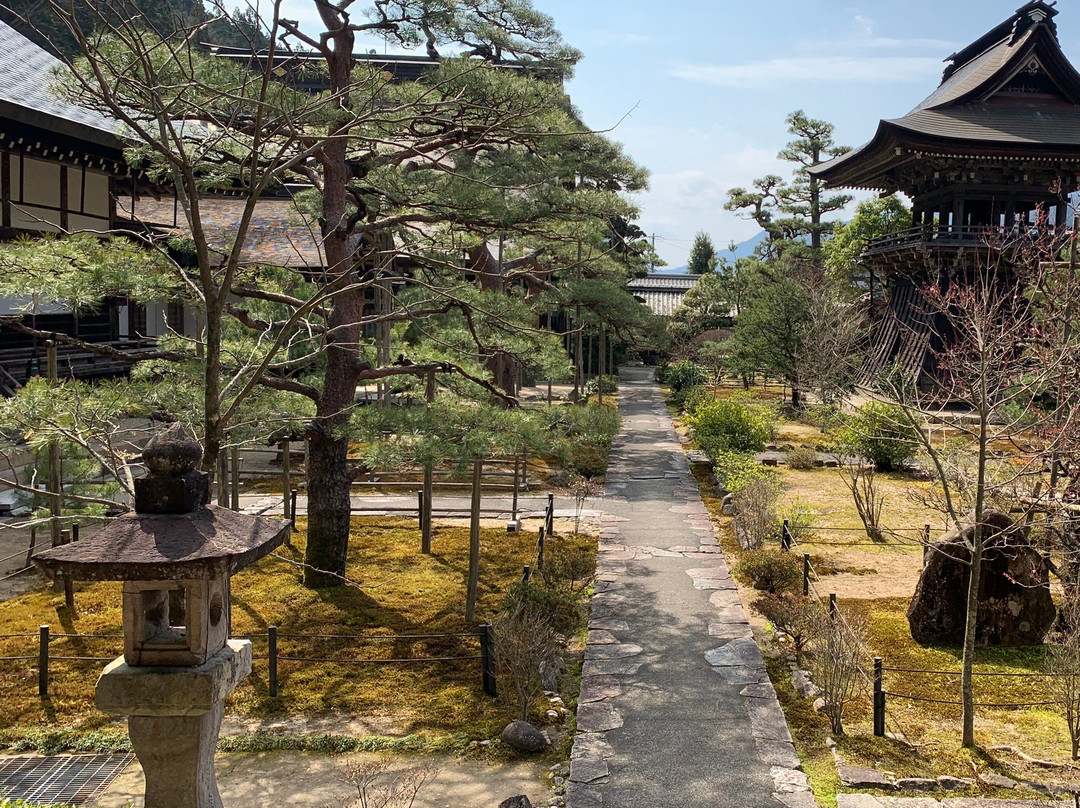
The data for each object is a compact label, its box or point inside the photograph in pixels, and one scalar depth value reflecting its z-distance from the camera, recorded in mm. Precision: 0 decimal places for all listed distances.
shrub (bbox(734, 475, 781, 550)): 12539
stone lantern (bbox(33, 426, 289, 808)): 4473
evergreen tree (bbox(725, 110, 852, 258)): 41969
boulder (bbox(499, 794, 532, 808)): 5789
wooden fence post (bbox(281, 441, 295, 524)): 12883
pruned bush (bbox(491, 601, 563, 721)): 7758
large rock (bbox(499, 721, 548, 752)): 7129
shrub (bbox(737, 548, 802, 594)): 11031
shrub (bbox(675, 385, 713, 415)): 26016
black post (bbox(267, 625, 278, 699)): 8102
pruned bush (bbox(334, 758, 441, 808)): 6148
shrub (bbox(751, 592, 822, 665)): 8898
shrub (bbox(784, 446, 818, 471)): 19719
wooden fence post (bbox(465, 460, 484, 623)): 9914
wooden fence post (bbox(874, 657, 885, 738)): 7016
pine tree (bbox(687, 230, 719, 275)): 67188
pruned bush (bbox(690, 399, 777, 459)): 19047
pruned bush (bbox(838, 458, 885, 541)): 13820
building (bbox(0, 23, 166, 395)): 14055
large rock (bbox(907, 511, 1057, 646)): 9086
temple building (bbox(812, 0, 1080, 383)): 24906
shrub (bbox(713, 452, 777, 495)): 14687
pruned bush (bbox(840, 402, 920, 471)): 17859
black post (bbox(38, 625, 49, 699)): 8164
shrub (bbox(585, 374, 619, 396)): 31062
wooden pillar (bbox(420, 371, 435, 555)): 11047
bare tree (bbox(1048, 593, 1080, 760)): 6855
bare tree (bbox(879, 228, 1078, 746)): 7094
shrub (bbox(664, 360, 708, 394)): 31558
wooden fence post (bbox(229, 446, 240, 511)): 12117
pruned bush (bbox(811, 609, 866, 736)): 7316
